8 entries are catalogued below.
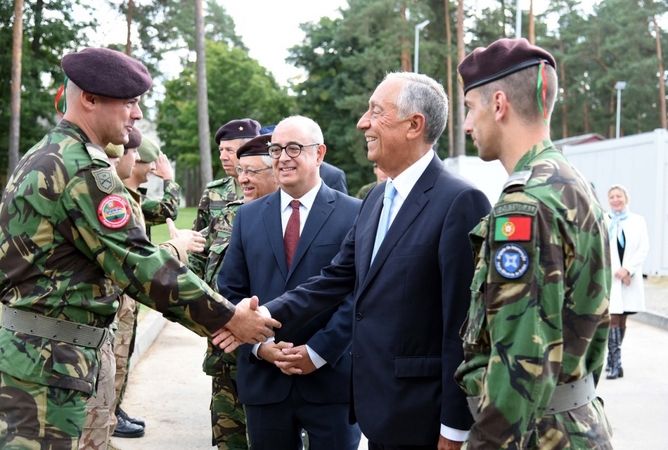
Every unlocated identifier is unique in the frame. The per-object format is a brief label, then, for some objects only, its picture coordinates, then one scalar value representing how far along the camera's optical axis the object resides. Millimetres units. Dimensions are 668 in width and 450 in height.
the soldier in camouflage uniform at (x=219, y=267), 5246
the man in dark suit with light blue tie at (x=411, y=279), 3137
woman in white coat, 9164
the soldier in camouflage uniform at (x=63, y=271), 3166
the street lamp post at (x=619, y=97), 43906
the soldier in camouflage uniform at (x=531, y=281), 2332
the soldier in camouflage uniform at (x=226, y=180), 6293
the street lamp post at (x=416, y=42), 37000
